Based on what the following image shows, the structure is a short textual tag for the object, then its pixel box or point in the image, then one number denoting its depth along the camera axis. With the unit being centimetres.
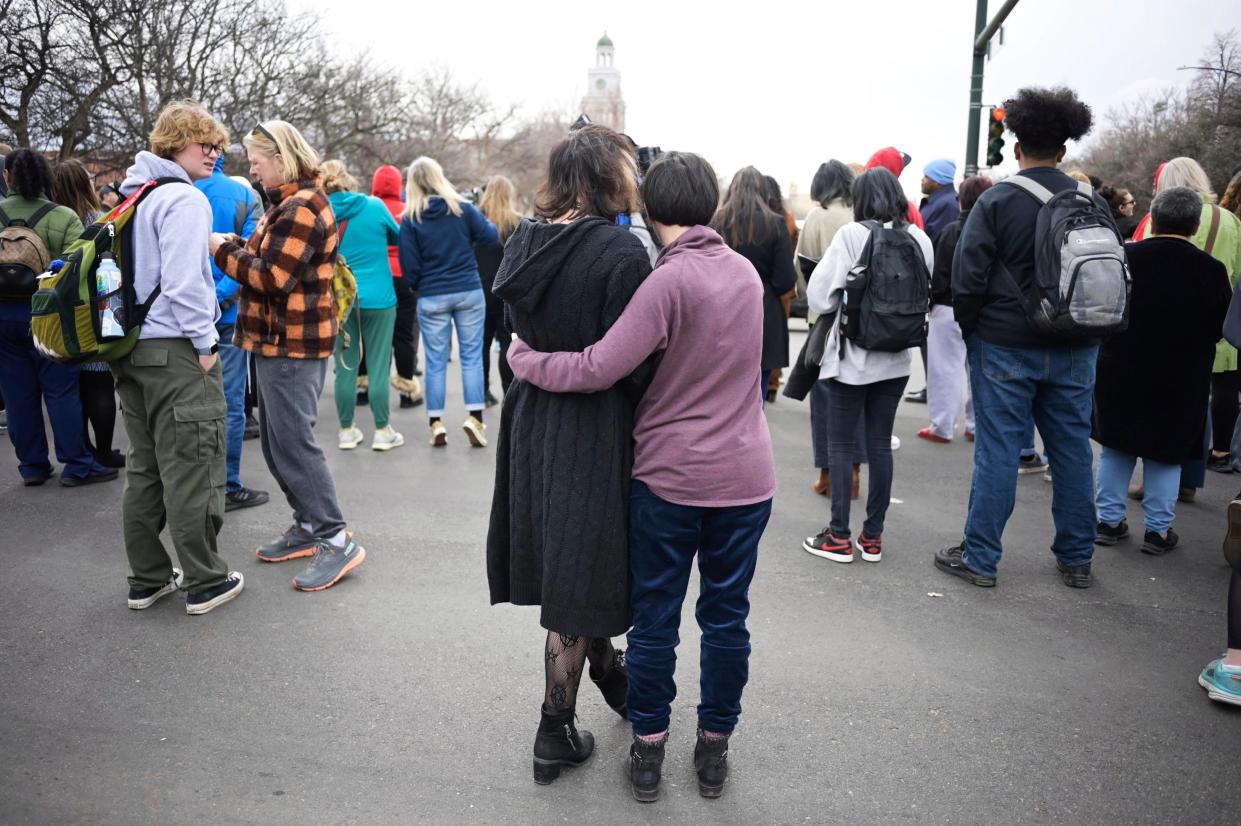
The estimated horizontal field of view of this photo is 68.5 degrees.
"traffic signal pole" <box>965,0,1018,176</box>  1271
